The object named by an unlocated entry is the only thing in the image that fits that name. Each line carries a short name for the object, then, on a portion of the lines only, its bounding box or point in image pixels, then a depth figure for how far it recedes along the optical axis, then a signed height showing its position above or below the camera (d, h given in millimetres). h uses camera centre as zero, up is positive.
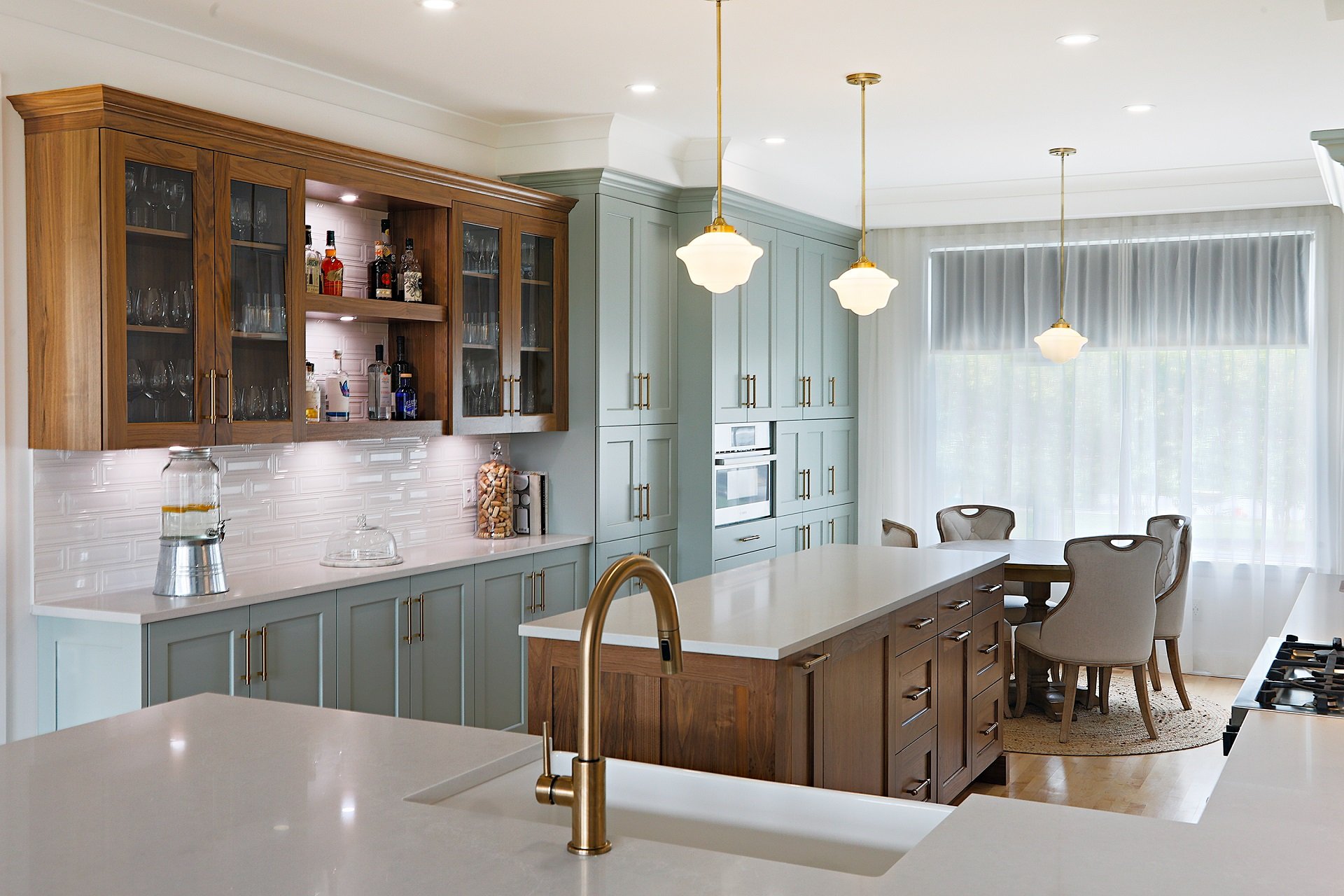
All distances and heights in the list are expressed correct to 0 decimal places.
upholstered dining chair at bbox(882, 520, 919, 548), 5484 -507
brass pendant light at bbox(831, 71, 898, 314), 4129 +496
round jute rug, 5043 -1376
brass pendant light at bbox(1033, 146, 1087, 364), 5770 +419
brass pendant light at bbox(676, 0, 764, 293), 3361 +497
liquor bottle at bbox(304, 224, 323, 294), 4195 +584
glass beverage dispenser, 3555 -304
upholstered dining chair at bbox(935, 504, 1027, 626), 6328 -524
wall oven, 5927 -232
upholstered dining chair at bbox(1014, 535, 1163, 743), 4969 -806
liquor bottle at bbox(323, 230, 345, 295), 4273 +578
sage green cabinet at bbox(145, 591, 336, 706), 3320 -668
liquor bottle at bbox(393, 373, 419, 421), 4641 +112
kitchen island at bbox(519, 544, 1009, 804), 2650 -621
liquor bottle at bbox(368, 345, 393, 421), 4582 +156
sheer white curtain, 6383 +192
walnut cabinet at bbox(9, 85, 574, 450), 3336 +494
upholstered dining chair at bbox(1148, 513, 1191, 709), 5527 -769
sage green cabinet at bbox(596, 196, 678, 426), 5266 +537
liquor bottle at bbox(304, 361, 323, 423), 4207 +125
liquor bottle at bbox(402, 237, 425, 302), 4566 +592
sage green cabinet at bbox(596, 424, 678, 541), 5285 -241
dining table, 5223 -663
